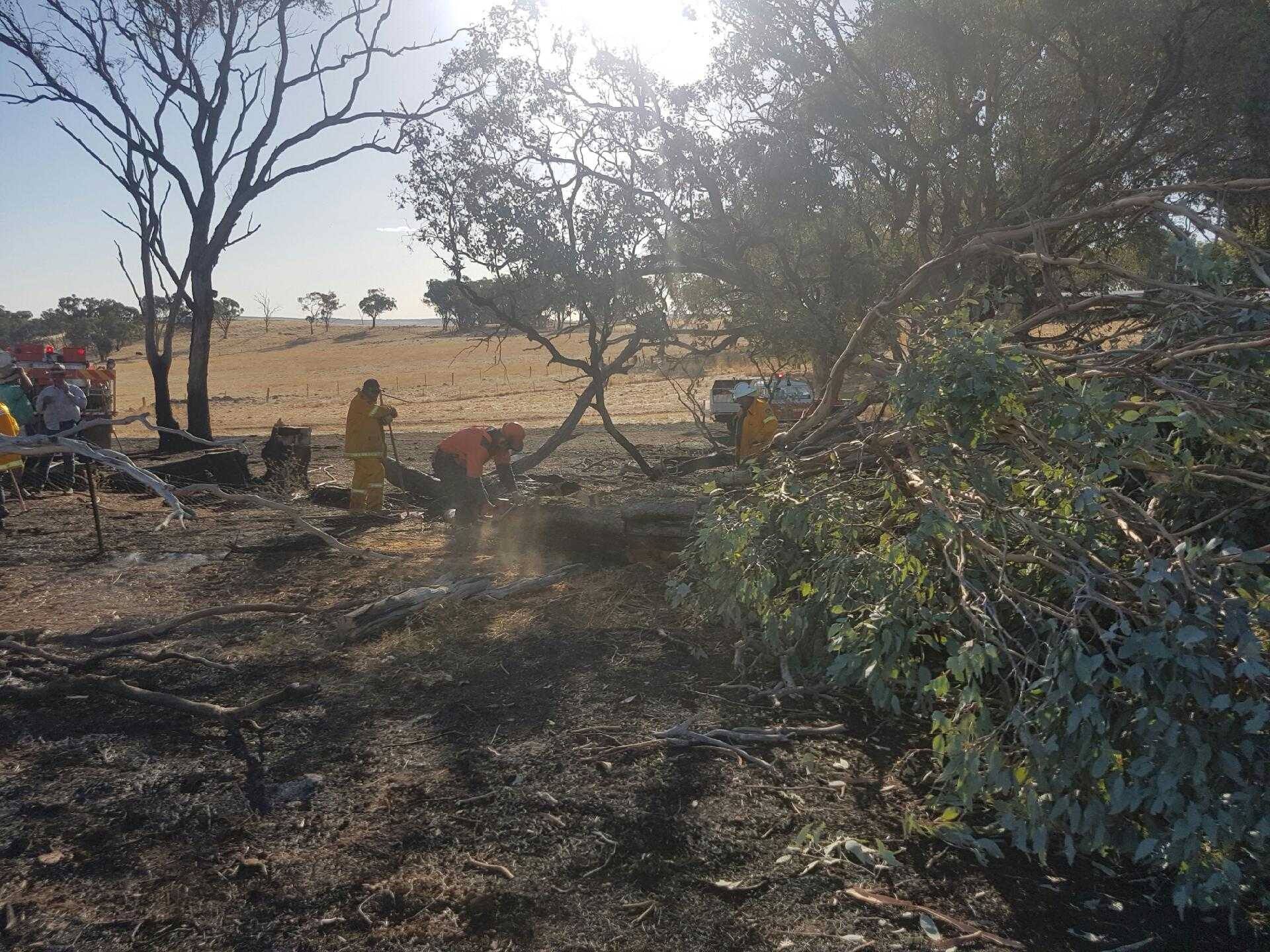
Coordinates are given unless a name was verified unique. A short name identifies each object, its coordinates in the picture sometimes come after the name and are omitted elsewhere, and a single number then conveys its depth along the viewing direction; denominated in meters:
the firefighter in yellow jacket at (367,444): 10.69
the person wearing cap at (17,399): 11.88
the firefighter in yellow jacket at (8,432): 9.61
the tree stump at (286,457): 12.89
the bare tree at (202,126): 18.75
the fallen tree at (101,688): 4.71
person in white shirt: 12.05
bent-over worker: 10.21
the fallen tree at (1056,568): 3.02
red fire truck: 16.59
